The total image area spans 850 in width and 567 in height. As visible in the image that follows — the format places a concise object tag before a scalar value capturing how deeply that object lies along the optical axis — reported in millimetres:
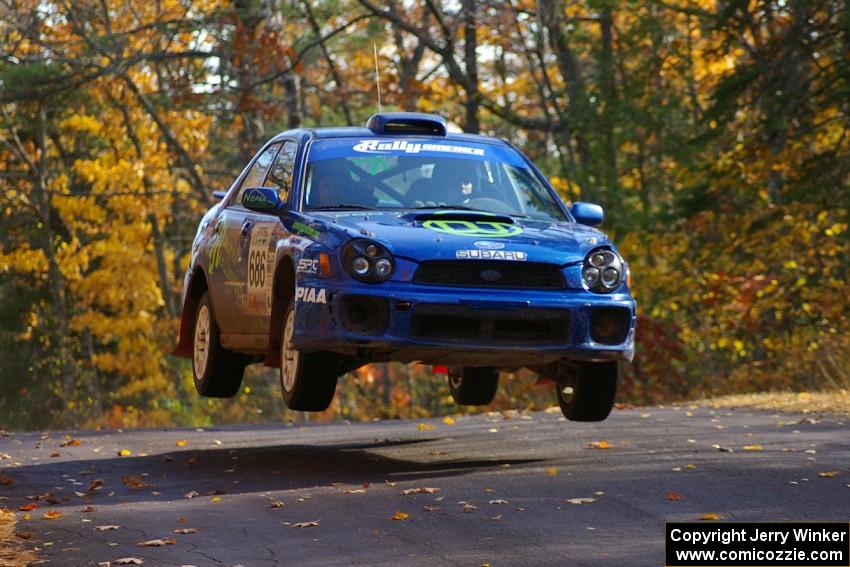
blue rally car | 19969
